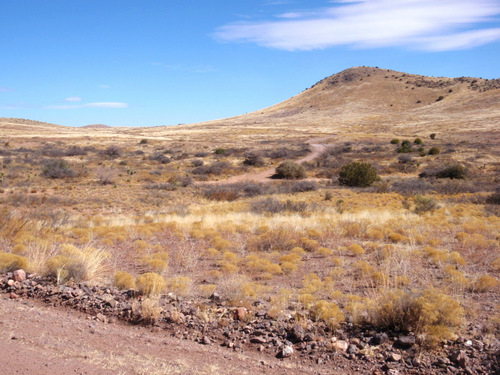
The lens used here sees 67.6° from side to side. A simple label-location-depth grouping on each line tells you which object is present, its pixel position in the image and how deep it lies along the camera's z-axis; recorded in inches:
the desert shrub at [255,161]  1614.8
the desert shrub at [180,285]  245.3
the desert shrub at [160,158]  1690.3
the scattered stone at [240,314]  211.5
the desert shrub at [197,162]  1588.5
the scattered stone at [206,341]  189.1
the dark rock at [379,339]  187.6
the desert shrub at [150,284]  240.1
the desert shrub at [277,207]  689.3
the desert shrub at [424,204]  646.9
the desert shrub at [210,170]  1409.9
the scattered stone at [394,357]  173.6
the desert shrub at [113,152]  1853.1
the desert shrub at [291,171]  1344.7
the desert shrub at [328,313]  203.5
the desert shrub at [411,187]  965.4
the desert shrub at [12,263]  271.0
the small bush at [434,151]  1771.7
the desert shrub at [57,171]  1185.4
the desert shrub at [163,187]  1048.8
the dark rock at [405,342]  183.2
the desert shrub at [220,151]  1989.4
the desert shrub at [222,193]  935.7
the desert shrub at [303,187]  1064.8
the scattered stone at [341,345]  183.0
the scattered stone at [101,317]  210.1
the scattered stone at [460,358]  164.7
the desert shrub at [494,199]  720.3
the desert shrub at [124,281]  254.5
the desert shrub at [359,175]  1101.1
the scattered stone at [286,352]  178.9
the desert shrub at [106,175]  1128.9
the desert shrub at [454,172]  1211.9
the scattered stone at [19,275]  252.8
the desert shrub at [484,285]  265.0
